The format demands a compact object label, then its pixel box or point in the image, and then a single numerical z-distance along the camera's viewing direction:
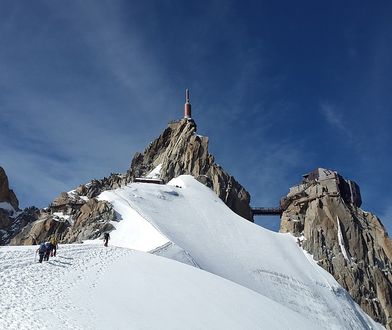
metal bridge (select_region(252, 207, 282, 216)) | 96.24
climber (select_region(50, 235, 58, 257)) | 28.59
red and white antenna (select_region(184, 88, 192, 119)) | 100.49
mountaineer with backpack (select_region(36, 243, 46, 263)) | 26.55
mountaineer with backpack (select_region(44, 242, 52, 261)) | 27.07
